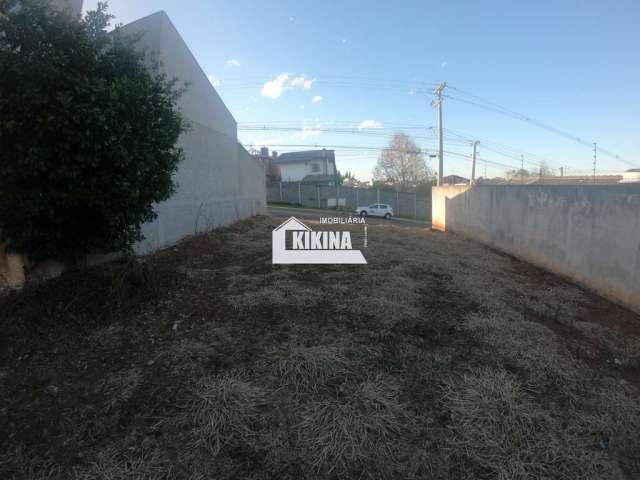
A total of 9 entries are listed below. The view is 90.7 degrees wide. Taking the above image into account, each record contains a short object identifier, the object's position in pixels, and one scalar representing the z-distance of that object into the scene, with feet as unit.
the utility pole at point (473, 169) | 86.89
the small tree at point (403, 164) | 98.58
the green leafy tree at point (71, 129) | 8.96
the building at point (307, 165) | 124.57
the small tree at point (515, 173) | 119.45
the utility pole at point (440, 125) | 61.21
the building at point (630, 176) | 60.51
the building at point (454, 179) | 125.81
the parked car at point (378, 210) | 75.56
